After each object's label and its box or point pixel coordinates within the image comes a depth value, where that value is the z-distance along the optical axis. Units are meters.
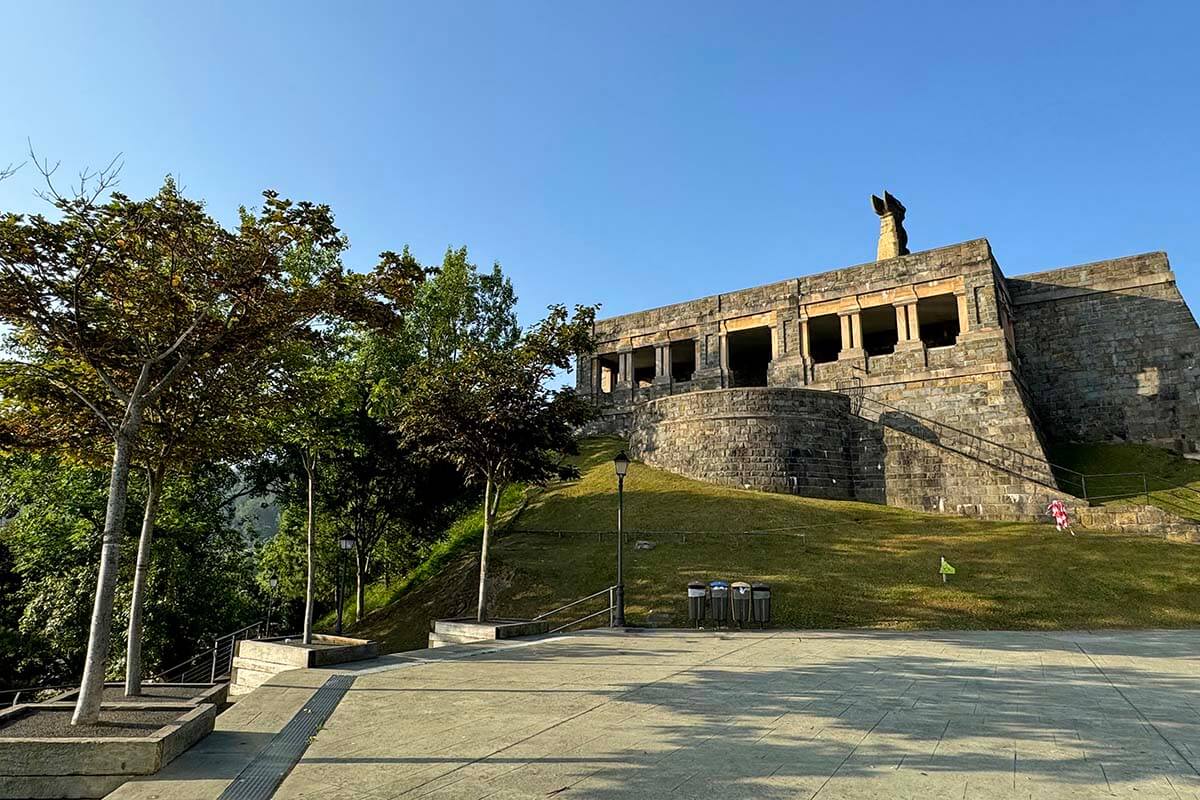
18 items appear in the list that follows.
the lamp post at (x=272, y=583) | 23.96
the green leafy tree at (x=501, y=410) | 14.47
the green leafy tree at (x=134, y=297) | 6.79
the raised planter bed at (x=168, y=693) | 7.89
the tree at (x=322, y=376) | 9.50
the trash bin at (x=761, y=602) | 15.35
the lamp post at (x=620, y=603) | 15.10
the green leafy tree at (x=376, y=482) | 22.25
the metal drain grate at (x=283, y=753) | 4.84
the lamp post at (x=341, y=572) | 19.17
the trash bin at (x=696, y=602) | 15.62
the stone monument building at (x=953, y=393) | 26.50
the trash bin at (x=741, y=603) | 15.53
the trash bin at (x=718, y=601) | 15.43
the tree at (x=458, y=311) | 35.12
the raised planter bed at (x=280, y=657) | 10.34
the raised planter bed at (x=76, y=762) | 5.09
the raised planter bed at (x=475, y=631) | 13.34
